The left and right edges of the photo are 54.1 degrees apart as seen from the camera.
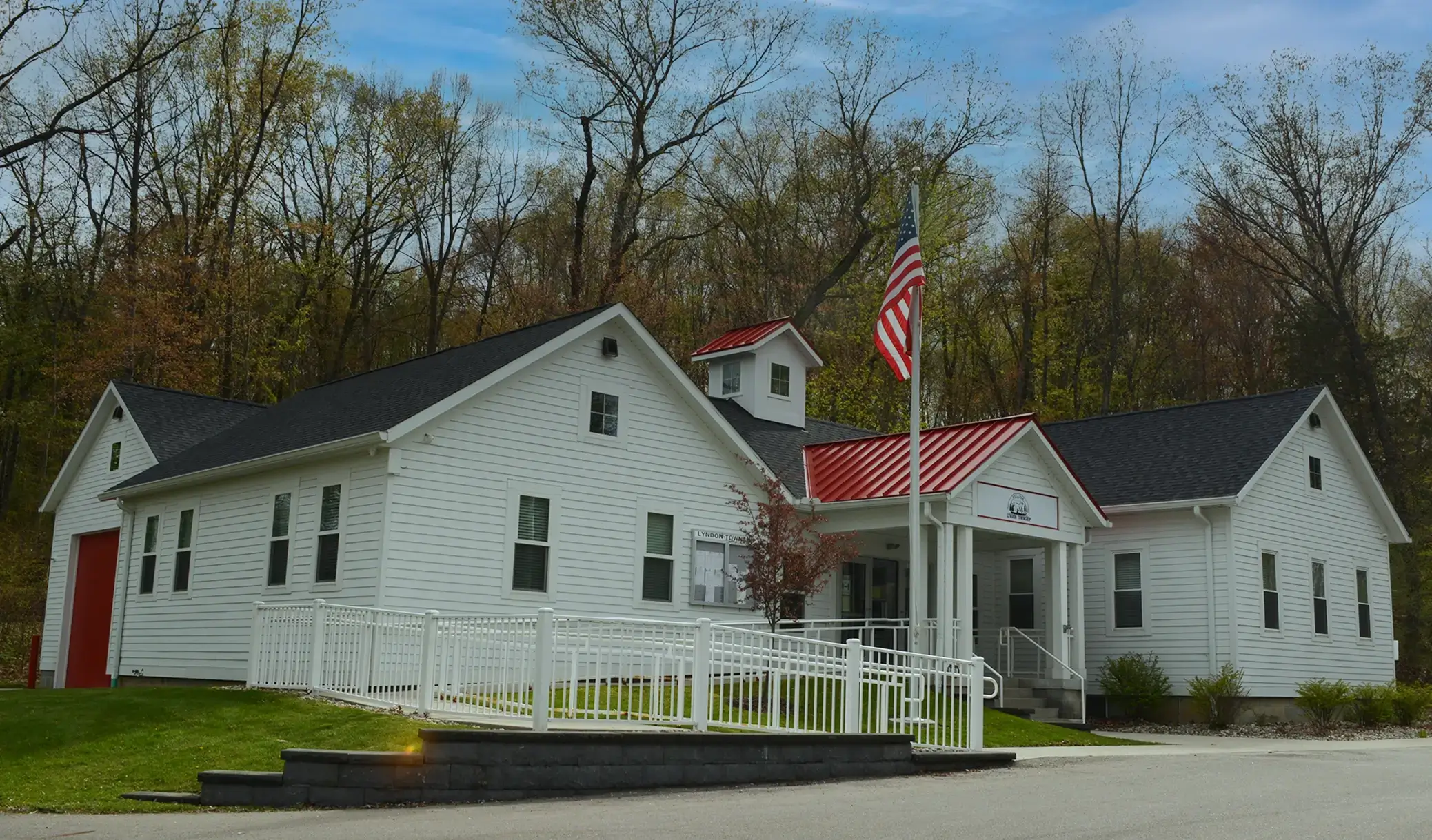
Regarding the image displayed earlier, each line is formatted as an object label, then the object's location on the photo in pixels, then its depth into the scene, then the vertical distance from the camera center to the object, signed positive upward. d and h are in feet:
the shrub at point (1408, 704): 83.97 -2.63
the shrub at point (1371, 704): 83.35 -2.70
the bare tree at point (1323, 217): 126.93 +40.43
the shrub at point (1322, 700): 81.30 -2.45
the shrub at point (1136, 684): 80.84 -1.88
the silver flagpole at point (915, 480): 57.62 +6.87
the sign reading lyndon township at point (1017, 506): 70.95 +7.33
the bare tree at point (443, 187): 136.26 +43.52
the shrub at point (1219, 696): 78.38 -2.34
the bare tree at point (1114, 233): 135.54 +41.42
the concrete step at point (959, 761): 48.03 -3.93
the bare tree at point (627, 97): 127.34 +49.62
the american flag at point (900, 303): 61.77 +14.97
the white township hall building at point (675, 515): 63.57 +6.49
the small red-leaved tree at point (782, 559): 60.18 +3.61
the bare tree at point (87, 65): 82.58 +42.18
